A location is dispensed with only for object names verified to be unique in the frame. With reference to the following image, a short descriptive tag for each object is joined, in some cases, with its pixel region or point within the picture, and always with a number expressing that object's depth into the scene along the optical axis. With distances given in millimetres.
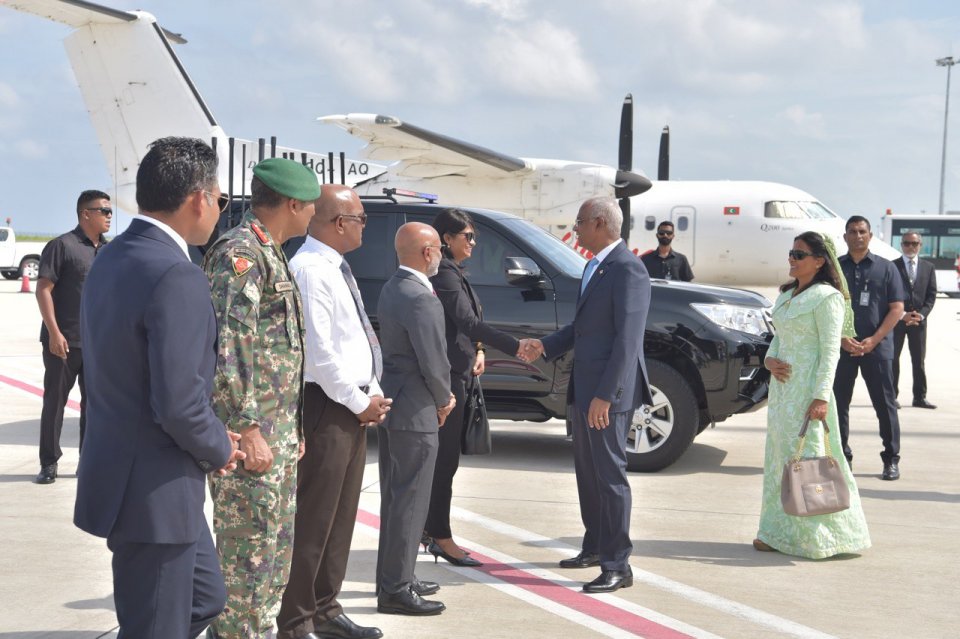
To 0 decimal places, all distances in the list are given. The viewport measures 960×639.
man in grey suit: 4477
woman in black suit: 5219
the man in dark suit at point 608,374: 4969
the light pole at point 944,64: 61688
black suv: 7762
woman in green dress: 5551
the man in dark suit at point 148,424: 2635
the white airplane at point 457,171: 19453
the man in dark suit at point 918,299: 11547
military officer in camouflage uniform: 3184
